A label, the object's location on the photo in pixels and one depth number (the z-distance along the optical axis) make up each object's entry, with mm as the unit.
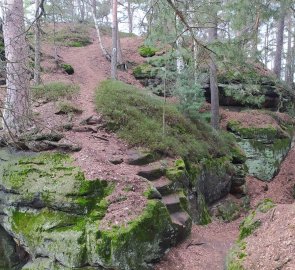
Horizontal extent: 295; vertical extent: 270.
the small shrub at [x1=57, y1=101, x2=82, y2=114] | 10305
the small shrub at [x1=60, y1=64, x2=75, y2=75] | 16212
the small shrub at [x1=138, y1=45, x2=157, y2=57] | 20689
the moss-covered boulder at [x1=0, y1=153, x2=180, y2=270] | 6117
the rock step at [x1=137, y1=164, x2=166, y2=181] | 8251
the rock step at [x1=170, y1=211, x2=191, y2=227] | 7528
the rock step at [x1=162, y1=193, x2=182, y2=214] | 7823
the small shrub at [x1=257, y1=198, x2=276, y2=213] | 7150
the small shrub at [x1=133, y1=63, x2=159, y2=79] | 18239
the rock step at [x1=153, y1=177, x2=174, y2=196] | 8141
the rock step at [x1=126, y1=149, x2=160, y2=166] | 8617
